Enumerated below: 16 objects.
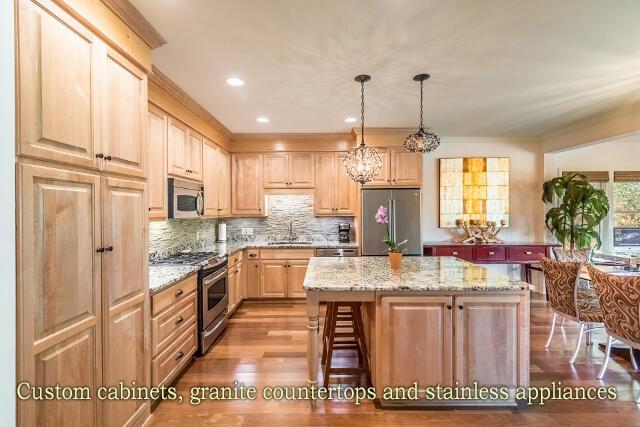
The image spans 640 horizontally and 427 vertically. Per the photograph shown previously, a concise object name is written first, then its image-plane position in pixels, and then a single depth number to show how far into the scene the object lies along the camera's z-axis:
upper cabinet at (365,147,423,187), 4.36
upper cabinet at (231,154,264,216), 4.73
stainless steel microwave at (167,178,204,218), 2.81
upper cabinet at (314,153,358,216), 4.73
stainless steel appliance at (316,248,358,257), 4.43
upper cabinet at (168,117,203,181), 2.91
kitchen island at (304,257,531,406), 2.03
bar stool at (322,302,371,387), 2.32
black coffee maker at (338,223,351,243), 4.80
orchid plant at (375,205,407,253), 2.46
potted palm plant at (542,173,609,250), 4.14
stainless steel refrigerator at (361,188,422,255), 4.27
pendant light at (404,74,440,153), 2.63
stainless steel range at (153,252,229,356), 2.84
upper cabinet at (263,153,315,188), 4.72
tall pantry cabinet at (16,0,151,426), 1.12
